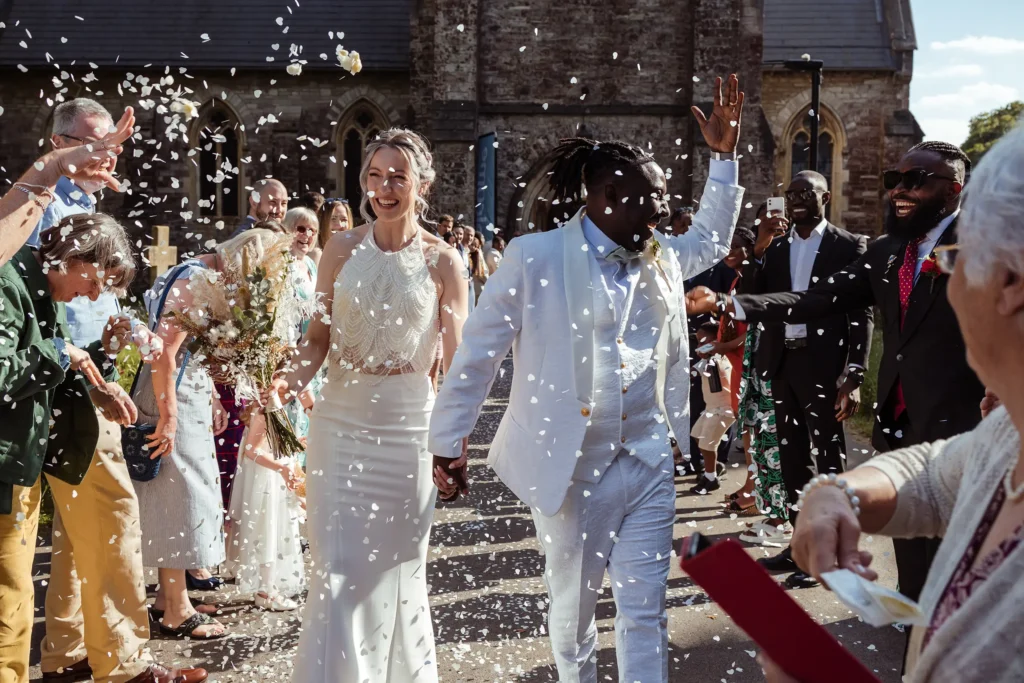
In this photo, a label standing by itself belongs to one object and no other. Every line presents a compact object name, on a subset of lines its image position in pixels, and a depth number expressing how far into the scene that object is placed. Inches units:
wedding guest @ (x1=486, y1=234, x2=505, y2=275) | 746.8
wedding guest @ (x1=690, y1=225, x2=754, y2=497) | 326.3
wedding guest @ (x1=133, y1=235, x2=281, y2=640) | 202.4
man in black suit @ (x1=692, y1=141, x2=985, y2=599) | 174.1
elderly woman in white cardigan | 58.5
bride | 162.2
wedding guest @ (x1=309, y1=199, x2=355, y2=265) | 294.7
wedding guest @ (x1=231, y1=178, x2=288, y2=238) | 283.6
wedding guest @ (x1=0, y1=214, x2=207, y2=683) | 145.6
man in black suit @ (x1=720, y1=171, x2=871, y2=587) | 252.2
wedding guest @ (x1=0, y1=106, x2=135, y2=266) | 127.7
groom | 146.4
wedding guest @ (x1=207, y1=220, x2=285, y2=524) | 235.6
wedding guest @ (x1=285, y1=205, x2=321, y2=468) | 245.3
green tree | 2133.4
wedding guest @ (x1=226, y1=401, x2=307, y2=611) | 228.1
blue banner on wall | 886.4
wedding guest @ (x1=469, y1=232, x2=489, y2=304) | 652.9
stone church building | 901.2
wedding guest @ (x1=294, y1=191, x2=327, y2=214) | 313.7
